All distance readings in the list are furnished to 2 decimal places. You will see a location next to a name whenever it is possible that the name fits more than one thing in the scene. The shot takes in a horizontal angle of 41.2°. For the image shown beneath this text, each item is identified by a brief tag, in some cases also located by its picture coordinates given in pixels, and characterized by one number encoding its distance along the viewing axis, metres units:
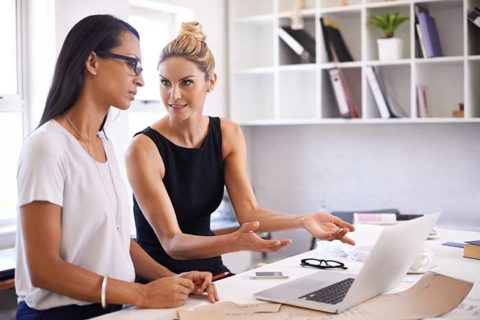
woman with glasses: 1.62
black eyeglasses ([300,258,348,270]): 2.14
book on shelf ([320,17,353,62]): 4.21
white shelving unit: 3.89
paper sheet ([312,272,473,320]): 1.59
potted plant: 3.95
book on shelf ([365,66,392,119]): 4.01
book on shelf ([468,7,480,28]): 3.71
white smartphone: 2.00
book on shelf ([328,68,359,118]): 4.16
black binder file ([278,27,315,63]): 4.34
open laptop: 1.61
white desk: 1.64
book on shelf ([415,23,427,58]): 3.85
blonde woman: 2.23
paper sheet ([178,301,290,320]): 1.56
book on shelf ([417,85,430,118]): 3.94
